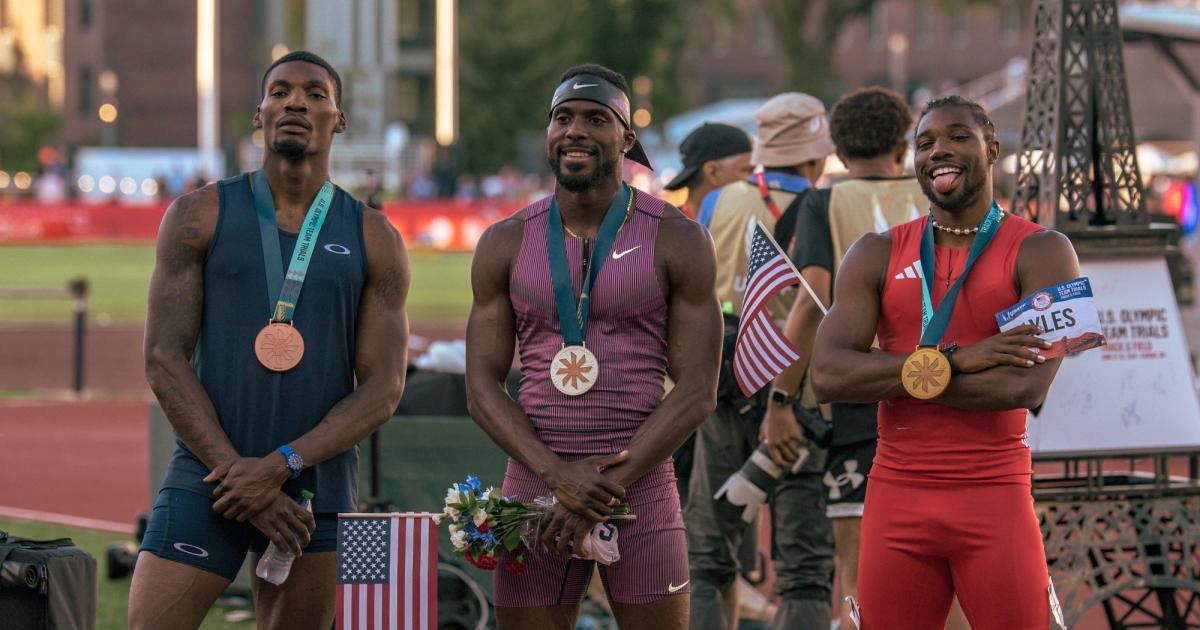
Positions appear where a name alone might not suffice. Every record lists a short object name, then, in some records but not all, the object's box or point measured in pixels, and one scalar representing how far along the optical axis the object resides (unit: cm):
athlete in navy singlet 938
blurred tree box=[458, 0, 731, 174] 12963
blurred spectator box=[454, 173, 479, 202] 9178
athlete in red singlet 886
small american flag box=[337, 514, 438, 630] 955
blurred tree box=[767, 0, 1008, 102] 12169
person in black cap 1499
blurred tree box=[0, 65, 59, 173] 14119
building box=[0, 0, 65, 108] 16153
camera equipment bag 959
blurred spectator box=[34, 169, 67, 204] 9461
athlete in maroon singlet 925
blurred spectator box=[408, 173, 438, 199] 9343
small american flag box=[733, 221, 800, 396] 1069
